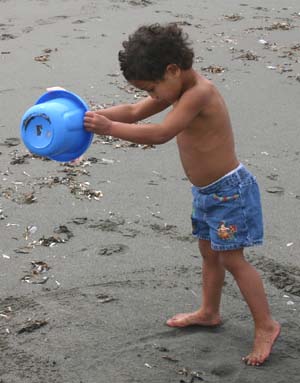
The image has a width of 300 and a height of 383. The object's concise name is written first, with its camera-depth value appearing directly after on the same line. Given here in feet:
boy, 16.87
